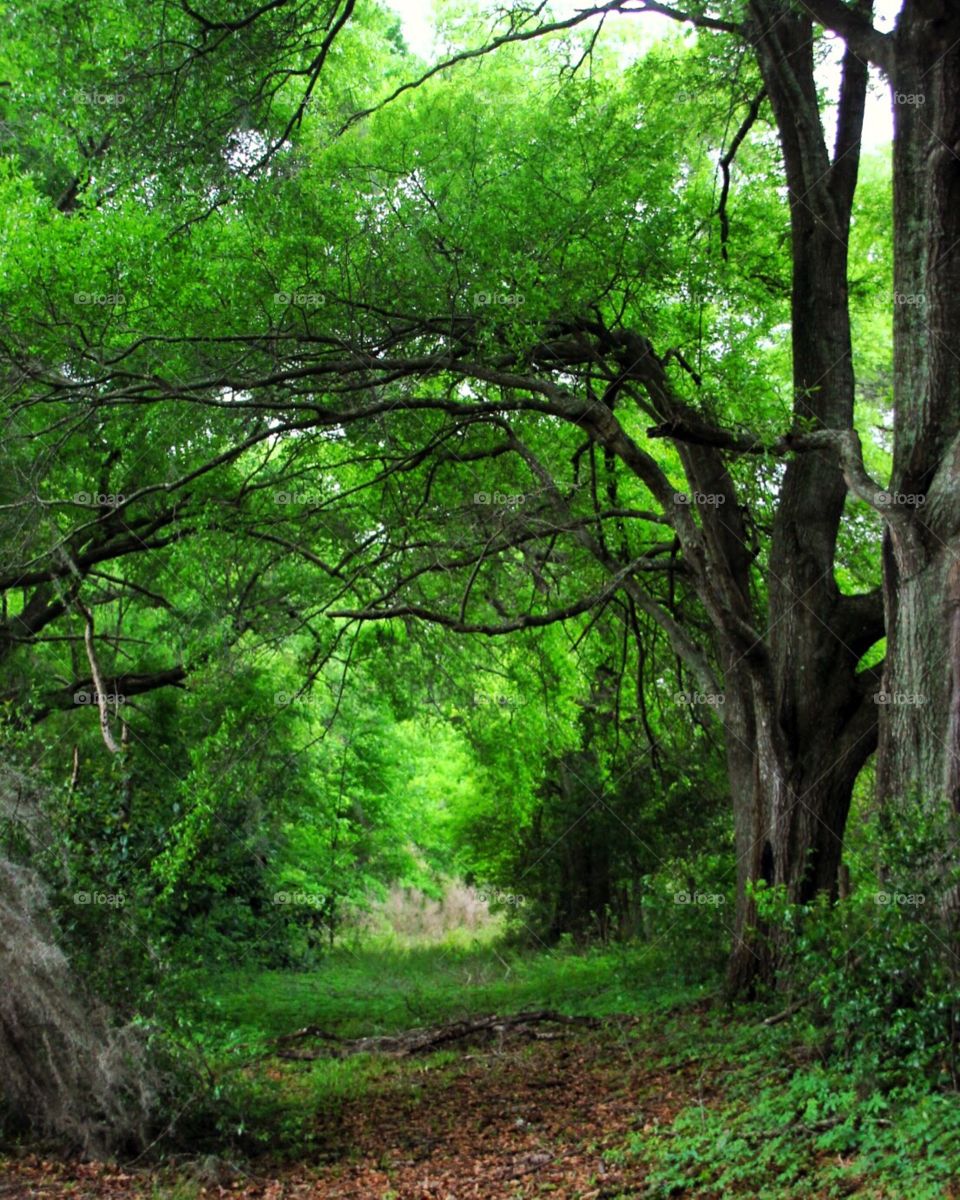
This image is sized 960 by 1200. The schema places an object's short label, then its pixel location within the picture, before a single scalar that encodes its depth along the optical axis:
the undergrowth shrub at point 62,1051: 6.66
